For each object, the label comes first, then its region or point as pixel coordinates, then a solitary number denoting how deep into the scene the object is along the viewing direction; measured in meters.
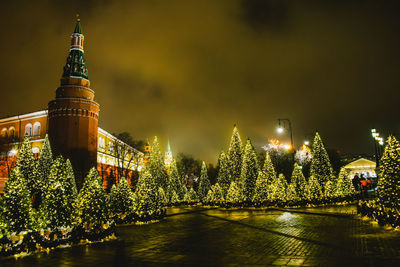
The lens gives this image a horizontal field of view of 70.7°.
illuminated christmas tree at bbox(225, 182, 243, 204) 28.27
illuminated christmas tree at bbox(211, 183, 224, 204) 31.84
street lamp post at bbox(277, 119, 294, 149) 28.36
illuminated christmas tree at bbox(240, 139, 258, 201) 28.67
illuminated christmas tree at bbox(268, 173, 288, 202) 26.02
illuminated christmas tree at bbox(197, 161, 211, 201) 40.64
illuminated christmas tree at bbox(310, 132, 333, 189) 28.33
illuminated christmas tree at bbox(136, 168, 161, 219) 18.70
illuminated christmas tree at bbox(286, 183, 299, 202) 25.44
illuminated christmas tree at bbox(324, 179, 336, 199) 25.99
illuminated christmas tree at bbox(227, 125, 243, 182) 32.47
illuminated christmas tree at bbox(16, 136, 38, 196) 26.52
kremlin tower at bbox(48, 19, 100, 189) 46.38
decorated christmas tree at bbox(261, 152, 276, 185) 26.77
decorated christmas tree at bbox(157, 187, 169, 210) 20.82
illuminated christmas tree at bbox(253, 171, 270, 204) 26.48
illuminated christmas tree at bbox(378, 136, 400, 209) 12.77
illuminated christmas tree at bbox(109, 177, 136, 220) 18.62
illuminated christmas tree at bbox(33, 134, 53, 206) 25.40
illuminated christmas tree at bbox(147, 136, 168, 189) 46.12
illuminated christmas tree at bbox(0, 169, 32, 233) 10.52
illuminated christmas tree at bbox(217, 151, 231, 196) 33.84
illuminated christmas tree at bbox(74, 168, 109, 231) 12.01
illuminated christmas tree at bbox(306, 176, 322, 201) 25.80
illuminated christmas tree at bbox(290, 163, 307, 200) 26.64
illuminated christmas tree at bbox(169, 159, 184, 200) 43.94
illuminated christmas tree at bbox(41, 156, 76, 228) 12.32
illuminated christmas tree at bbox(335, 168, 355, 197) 26.55
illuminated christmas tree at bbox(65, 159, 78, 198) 13.28
